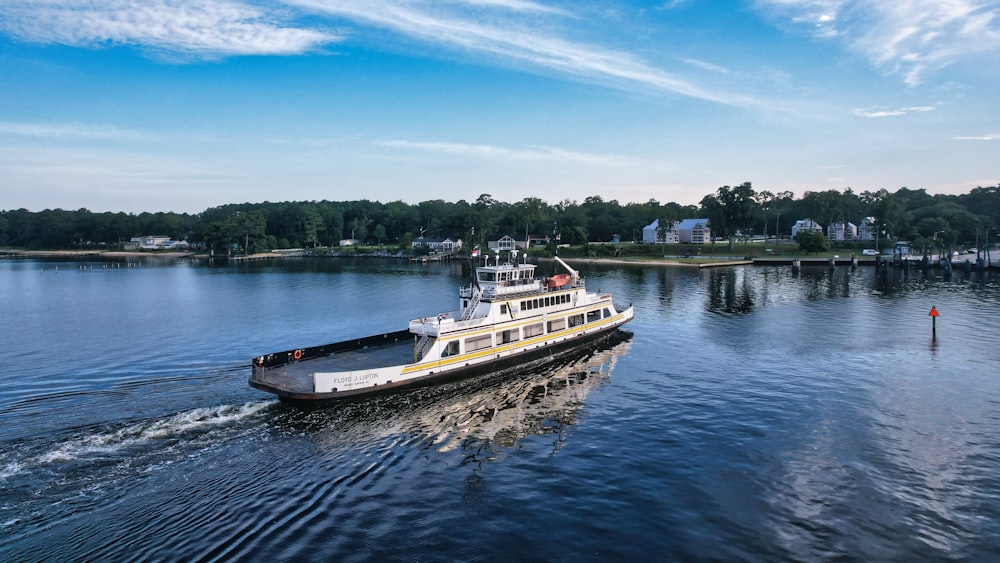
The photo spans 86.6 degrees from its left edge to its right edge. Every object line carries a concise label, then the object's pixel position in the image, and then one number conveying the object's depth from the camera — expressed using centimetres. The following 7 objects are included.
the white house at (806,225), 18952
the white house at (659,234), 18588
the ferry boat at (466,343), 3247
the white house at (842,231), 19000
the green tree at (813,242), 15300
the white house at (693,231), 18725
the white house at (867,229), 17212
